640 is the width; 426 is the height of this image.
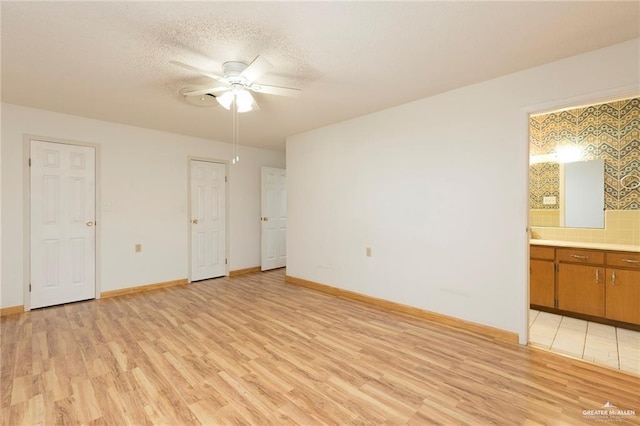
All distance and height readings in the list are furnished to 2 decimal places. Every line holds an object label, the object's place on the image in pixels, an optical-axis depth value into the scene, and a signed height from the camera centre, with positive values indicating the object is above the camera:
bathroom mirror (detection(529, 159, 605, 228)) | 3.47 +0.24
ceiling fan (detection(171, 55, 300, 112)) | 2.21 +1.07
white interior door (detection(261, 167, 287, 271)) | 5.81 -0.13
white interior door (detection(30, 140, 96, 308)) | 3.61 -0.15
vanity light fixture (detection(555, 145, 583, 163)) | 3.63 +0.76
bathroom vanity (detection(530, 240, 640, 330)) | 2.88 -0.75
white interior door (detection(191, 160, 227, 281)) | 4.98 -0.15
